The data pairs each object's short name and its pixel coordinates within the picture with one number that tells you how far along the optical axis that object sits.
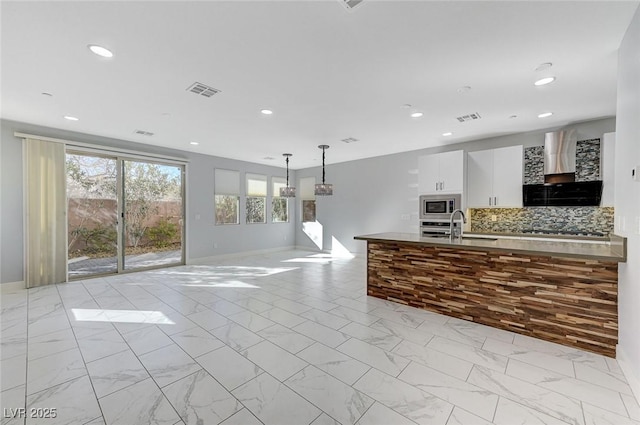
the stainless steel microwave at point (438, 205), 5.32
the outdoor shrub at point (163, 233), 6.07
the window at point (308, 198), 8.84
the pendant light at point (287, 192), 6.30
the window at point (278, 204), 8.62
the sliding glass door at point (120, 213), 5.08
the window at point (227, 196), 7.22
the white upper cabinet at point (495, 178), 4.74
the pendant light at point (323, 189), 5.36
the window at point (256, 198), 7.96
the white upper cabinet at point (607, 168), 3.92
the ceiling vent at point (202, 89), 3.11
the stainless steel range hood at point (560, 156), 4.27
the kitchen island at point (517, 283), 2.41
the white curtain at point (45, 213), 4.46
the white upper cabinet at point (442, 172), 5.25
